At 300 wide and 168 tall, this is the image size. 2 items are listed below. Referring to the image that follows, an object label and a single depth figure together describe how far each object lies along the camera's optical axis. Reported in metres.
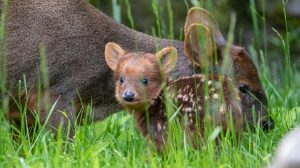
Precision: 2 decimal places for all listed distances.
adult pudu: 14.04
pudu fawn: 11.84
